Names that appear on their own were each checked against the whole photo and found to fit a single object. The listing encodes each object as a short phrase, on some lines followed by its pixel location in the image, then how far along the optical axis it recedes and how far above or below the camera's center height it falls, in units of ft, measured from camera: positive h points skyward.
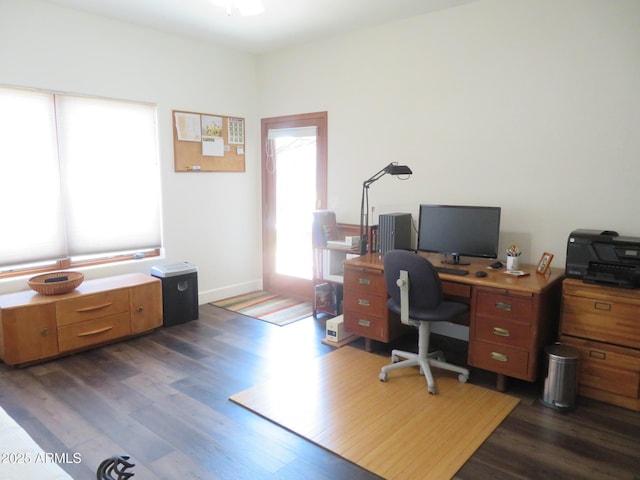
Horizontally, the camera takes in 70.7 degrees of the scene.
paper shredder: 13.44 -3.32
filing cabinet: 8.61 -3.01
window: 11.46 +0.03
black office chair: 9.23 -2.49
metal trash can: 8.74 -3.78
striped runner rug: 14.56 -4.28
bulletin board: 14.66 +1.35
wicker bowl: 11.15 -2.54
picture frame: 9.81 -1.74
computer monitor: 10.62 -1.15
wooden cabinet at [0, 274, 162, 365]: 10.43 -3.40
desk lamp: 11.76 -0.41
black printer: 8.75 -1.48
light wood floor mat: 7.40 -4.43
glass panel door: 15.56 -0.44
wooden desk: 9.04 -2.72
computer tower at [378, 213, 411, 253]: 12.09 -1.30
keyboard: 10.09 -1.97
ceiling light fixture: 9.72 +3.84
